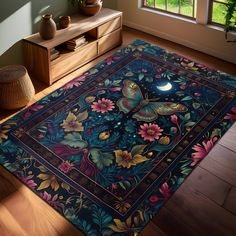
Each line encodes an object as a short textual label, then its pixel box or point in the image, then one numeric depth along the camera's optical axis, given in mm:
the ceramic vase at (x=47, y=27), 2433
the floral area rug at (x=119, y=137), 1736
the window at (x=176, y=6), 2998
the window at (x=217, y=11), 2793
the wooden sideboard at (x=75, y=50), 2470
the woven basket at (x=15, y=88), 2215
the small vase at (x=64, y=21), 2622
